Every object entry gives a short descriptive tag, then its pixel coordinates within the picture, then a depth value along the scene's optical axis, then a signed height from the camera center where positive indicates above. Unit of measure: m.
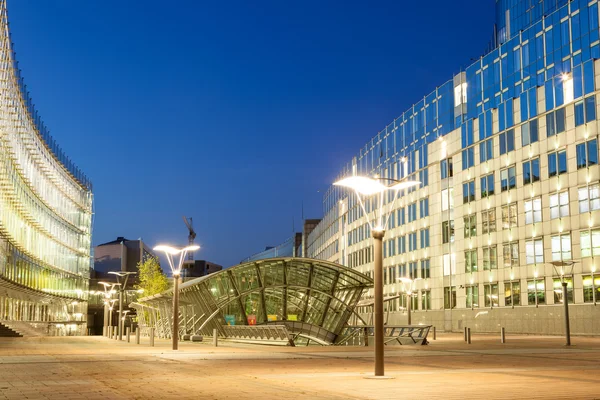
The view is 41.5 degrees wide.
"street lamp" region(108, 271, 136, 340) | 54.49 -0.31
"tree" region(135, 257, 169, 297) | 119.62 +7.03
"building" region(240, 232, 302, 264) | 180.50 +18.45
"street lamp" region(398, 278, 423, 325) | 85.28 +4.38
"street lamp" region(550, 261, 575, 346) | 38.09 +1.13
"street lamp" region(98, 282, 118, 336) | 72.03 +0.51
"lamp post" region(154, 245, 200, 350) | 34.47 +2.43
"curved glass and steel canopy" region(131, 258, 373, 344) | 48.69 +1.92
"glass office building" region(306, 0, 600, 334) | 58.22 +12.42
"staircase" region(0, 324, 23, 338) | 67.44 -0.49
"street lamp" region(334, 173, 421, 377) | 18.23 +1.53
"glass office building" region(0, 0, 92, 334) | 66.44 +11.60
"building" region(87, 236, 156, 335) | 159.14 +13.88
